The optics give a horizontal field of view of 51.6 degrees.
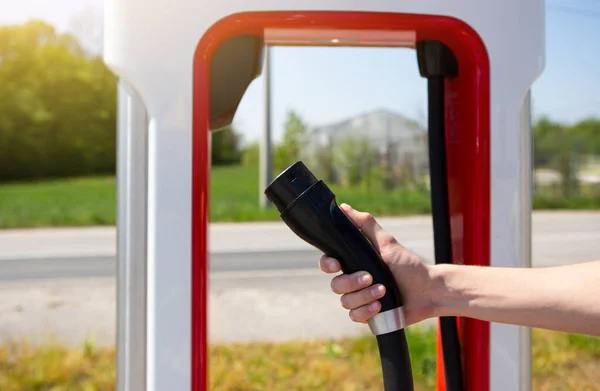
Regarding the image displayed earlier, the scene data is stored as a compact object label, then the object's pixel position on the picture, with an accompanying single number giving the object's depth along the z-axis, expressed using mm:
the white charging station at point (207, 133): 807
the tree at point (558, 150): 12727
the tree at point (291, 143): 12367
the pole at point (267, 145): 8805
